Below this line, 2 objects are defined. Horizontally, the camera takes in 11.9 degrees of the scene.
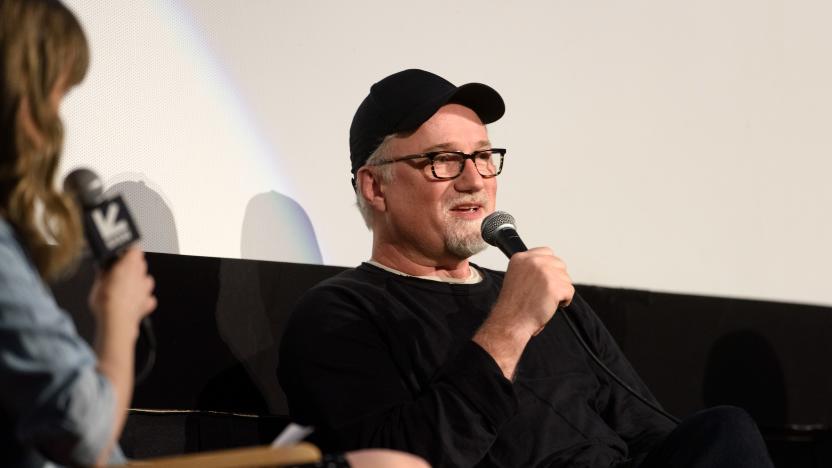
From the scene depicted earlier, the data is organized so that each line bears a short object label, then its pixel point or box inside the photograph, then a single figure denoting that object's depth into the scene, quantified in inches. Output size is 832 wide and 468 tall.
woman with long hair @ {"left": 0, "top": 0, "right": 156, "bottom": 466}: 195.1
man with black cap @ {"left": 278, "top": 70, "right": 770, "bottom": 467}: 217.3
